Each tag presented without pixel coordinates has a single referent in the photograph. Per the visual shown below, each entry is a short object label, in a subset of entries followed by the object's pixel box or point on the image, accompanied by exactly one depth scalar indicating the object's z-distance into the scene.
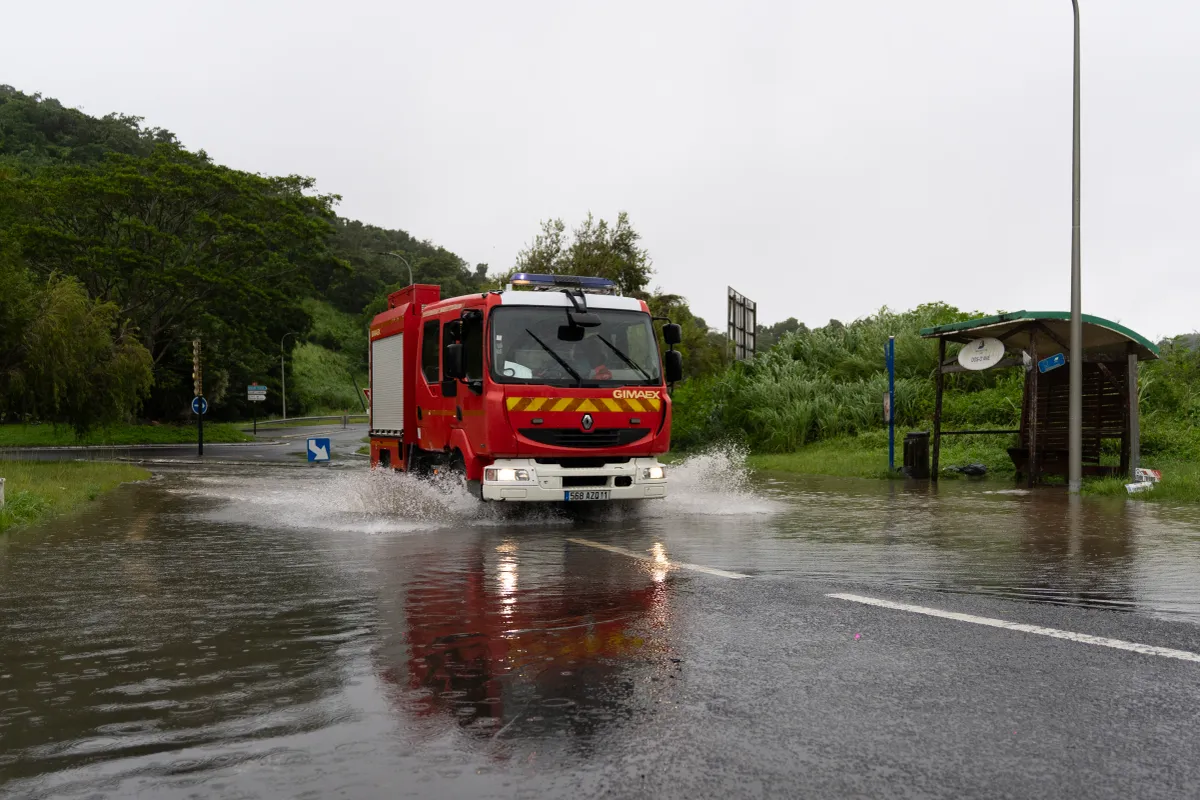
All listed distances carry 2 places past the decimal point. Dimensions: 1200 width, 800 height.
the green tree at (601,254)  40.25
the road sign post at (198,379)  39.62
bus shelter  19.73
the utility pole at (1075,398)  18.22
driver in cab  14.27
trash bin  22.38
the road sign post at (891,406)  22.18
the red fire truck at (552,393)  13.74
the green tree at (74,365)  25.83
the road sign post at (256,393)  72.44
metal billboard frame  40.78
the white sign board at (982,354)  20.66
